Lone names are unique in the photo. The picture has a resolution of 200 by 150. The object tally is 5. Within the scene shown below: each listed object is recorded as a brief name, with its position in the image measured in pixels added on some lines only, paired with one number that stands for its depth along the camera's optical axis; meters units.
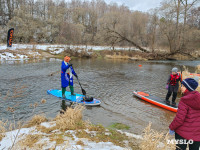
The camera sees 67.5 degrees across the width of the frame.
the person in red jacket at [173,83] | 6.68
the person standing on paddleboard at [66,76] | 7.29
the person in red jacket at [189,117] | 2.66
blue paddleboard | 7.27
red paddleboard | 6.86
